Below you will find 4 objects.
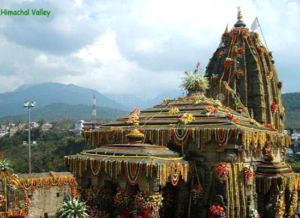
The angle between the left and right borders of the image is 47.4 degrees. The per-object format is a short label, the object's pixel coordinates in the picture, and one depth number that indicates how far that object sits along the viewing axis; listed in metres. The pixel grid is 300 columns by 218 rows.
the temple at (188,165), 15.40
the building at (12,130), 131.38
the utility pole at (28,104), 41.88
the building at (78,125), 163.30
